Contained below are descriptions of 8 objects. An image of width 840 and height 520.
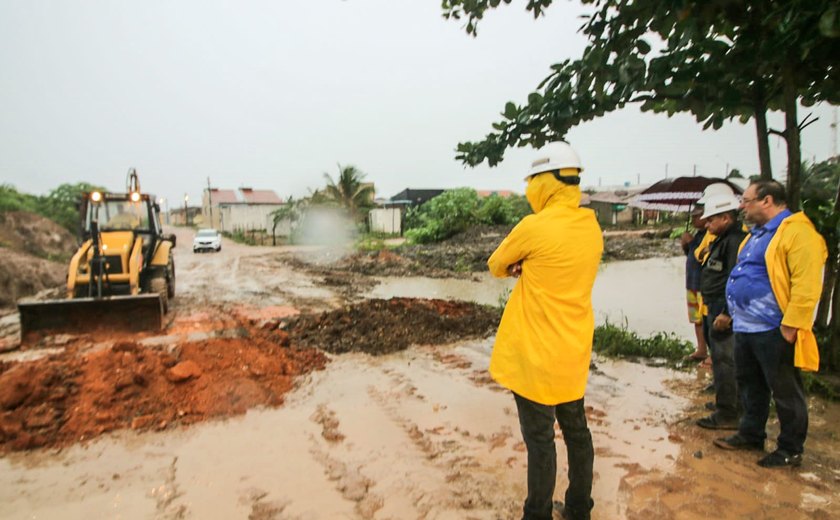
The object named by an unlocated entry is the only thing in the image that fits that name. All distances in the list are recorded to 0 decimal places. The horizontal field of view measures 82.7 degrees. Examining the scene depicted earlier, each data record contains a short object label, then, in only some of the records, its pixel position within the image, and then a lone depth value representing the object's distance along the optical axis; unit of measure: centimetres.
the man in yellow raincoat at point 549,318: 230
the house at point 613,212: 3953
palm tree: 3022
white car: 2530
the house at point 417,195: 4318
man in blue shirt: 283
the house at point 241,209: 3725
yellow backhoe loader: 686
